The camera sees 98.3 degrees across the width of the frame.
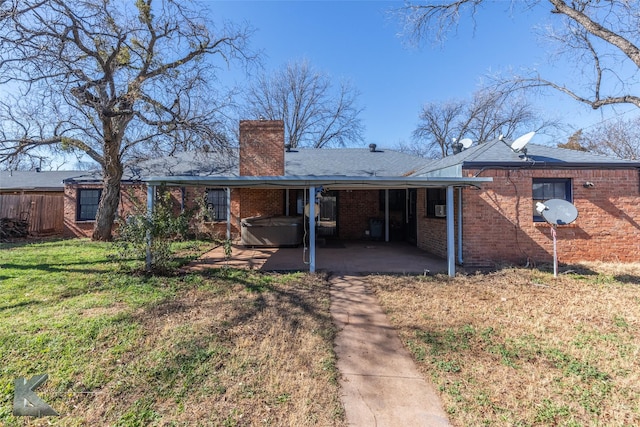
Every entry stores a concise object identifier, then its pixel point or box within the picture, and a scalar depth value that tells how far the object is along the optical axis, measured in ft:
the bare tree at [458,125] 78.33
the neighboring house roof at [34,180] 50.74
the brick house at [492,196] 21.31
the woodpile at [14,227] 39.35
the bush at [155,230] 19.26
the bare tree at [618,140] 63.98
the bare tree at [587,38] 20.58
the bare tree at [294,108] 82.84
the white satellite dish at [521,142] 24.42
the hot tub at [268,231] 33.06
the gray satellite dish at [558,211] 20.91
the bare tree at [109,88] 22.52
